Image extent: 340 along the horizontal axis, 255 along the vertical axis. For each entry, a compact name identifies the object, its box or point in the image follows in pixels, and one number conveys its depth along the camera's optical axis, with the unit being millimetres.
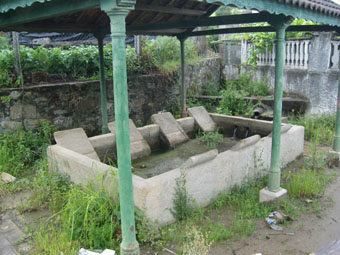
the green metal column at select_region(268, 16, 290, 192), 4617
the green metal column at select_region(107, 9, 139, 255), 3021
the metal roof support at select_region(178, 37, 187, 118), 8802
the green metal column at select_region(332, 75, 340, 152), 6582
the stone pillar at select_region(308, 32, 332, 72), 8659
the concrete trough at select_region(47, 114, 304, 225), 4074
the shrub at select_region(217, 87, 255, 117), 9039
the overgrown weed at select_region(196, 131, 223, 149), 7508
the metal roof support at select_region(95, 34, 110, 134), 7277
